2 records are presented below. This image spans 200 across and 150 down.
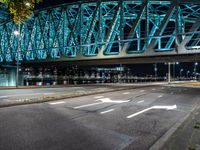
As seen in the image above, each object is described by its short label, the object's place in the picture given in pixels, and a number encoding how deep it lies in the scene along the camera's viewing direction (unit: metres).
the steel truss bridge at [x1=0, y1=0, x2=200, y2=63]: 28.47
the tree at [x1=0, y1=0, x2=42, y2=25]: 7.19
